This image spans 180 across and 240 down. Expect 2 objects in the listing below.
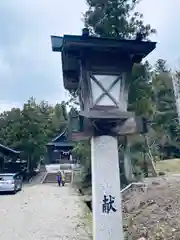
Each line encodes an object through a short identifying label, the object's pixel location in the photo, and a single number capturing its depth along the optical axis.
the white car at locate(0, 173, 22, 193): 13.91
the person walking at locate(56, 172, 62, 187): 18.98
